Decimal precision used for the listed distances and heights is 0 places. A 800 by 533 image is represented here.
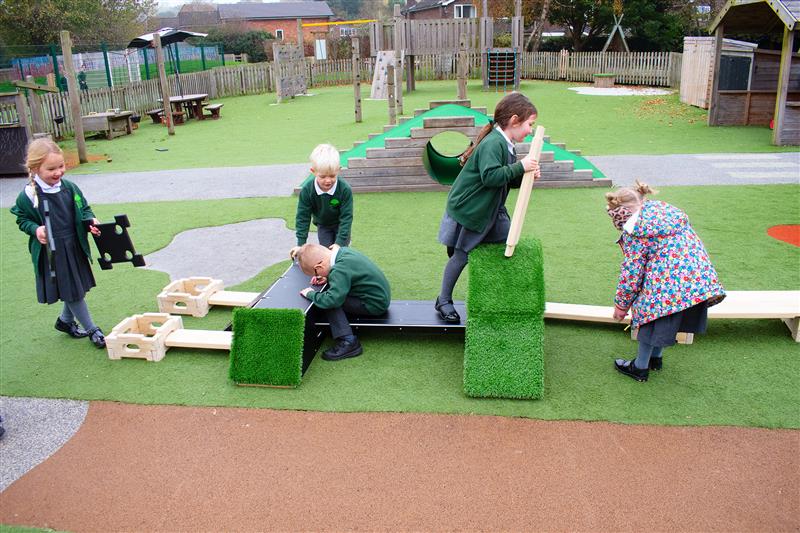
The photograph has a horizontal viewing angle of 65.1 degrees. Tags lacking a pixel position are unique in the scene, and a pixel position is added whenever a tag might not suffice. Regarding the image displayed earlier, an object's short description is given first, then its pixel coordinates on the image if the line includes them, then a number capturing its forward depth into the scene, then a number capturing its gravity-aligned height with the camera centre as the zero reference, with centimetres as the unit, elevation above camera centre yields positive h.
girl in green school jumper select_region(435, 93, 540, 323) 420 -81
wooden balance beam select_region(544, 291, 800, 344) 481 -186
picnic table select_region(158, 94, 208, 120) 2043 -83
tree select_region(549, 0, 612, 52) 3406 +255
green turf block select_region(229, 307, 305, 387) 446 -186
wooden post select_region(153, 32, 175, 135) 1748 -8
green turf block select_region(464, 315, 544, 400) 420 -189
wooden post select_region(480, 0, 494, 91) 2412 +121
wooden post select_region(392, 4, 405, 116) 2374 +133
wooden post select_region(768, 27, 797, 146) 1208 -53
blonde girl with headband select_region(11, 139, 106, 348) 469 -105
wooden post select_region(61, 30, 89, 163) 1359 -25
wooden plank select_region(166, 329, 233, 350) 496 -200
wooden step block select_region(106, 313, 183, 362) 496 -199
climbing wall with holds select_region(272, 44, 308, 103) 2479 +18
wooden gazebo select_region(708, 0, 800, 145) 1255 -63
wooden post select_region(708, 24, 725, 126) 1473 -64
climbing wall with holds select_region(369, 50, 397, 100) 2306 -21
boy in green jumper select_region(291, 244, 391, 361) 466 -158
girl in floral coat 393 -127
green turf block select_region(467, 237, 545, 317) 436 -146
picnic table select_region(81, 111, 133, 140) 1716 -111
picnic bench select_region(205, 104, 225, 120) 2114 -104
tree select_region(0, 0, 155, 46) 2657 +284
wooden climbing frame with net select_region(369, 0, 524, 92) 2386 +114
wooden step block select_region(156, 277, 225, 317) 579 -195
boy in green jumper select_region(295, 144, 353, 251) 516 -107
